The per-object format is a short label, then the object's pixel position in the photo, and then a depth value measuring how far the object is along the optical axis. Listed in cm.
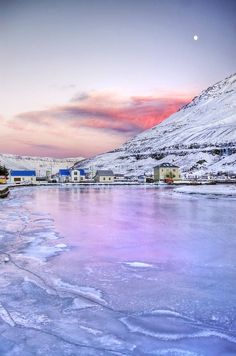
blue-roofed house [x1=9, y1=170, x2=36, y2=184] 12056
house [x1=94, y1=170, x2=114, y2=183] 12350
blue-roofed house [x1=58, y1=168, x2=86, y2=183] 13075
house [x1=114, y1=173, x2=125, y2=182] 14534
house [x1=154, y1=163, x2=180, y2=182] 12721
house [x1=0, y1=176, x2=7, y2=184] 10638
